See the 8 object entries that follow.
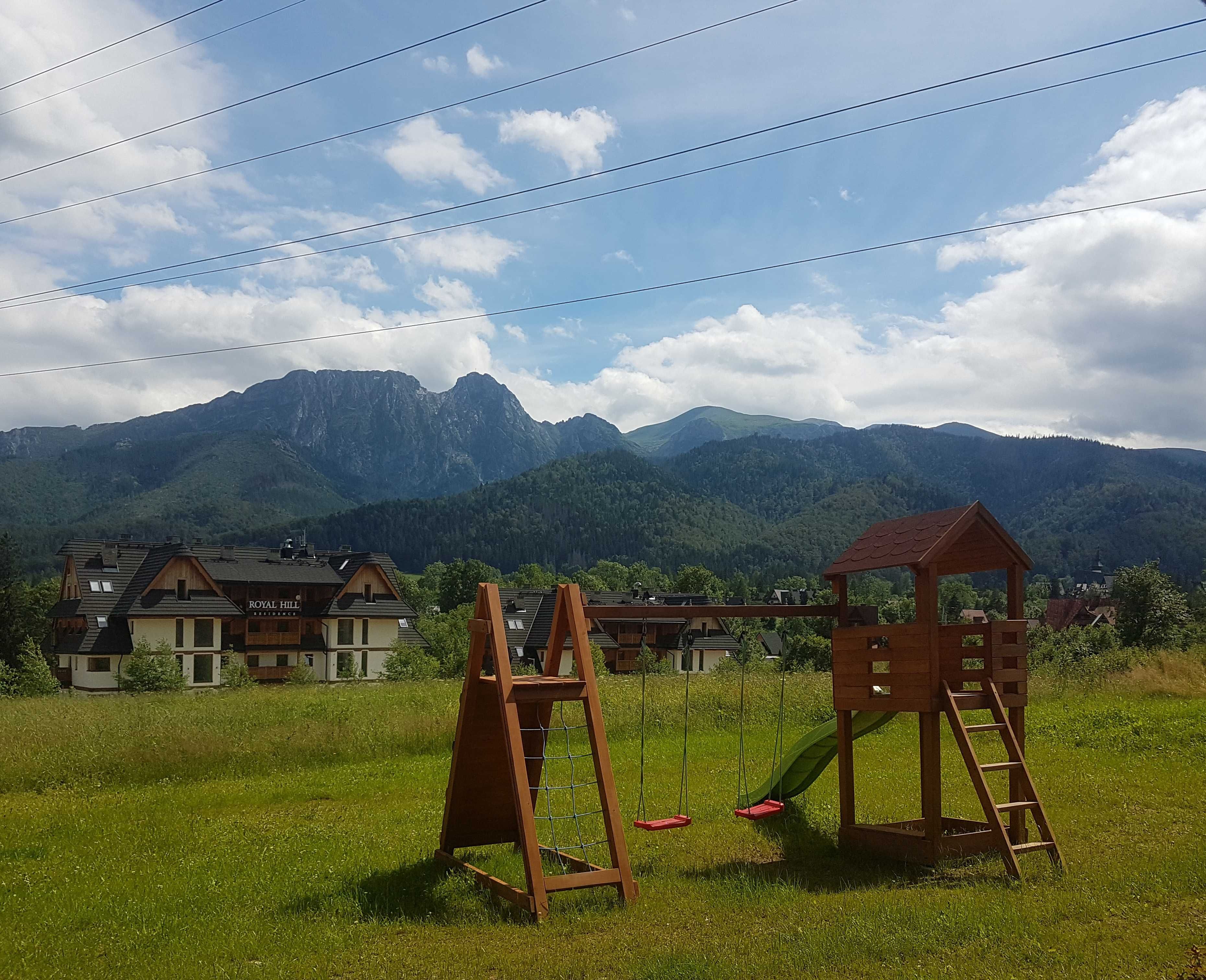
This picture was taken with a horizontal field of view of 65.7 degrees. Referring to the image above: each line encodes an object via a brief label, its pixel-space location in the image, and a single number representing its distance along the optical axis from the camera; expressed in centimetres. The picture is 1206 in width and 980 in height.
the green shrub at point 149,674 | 4434
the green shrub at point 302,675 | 4791
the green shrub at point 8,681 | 4216
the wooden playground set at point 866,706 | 831
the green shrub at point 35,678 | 4275
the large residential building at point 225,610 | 5291
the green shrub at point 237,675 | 4841
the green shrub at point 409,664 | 5084
